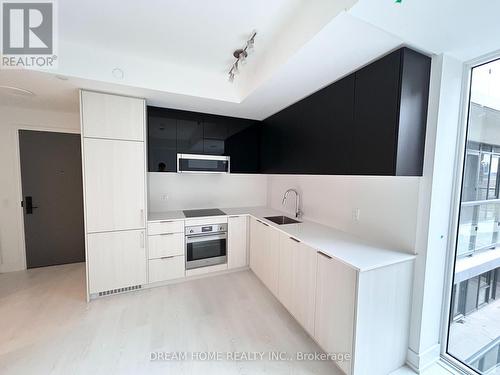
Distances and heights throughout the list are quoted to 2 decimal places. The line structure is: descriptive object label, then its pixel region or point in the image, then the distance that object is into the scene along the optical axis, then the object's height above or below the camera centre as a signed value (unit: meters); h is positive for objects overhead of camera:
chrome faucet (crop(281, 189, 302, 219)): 2.91 -0.43
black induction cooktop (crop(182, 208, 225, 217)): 3.00 -0.62
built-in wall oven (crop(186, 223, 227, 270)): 2.81 -1.05
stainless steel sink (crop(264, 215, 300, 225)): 2.85 -0.65
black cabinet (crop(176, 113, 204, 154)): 2.90 +0.58
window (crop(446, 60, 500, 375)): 1.58 -0.54
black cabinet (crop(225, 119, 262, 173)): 3.23 +0.49
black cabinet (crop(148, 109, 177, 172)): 2.77 +0.43
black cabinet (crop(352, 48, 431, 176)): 1.36 +0.47
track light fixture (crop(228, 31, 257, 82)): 1.65 +1.15
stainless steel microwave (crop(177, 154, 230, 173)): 2.90 +0.15
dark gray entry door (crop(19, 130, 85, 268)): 3.04 -0.44
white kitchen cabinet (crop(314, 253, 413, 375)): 1.39 -1.03
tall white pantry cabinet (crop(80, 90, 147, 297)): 2.25 -0.21
